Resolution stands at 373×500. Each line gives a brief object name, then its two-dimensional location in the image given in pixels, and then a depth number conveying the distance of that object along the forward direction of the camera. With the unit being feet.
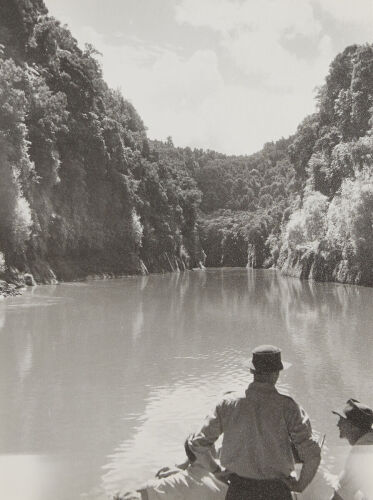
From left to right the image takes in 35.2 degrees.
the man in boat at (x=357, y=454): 14.16
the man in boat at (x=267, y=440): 13.25
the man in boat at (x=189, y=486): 15.01
